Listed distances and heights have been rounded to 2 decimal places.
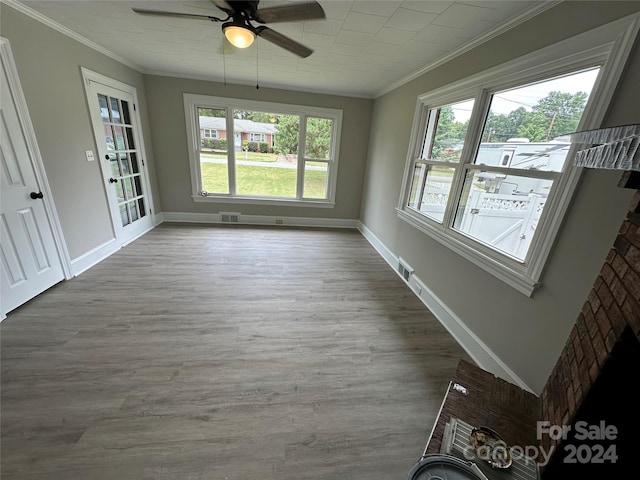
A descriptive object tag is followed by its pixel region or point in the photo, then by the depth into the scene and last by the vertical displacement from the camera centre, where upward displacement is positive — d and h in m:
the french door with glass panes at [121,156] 3.19 -0.23
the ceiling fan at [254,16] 1.60 +0.86
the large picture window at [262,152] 4.48 -0.02
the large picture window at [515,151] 1.47 +0.13
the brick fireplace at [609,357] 0.90 -0.66
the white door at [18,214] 2.12 -0.70
